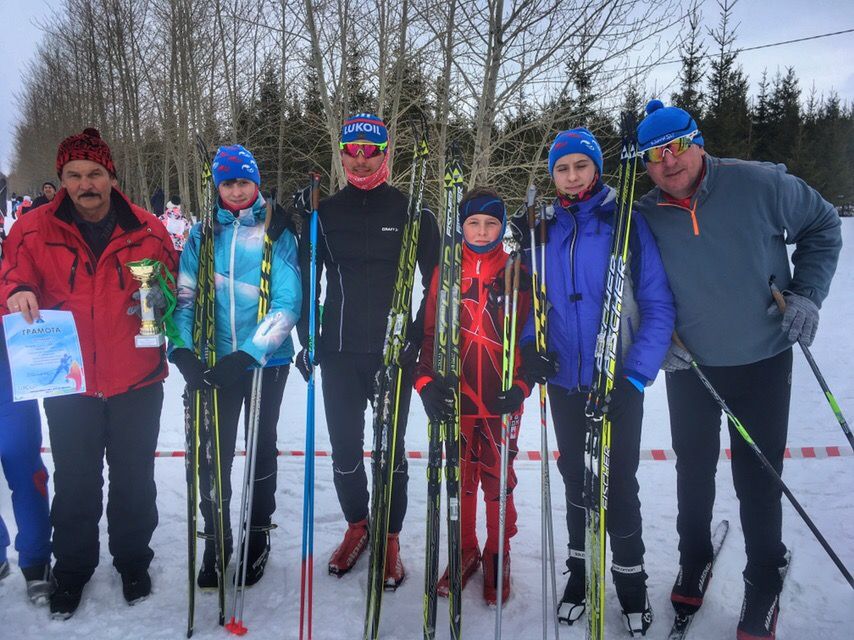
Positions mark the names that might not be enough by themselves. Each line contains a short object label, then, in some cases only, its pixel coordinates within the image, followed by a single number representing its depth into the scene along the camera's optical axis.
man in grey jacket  2.25
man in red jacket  2.41
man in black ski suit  2.64
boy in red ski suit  2.49
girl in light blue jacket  2.55
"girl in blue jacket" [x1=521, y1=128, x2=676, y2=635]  2.29
